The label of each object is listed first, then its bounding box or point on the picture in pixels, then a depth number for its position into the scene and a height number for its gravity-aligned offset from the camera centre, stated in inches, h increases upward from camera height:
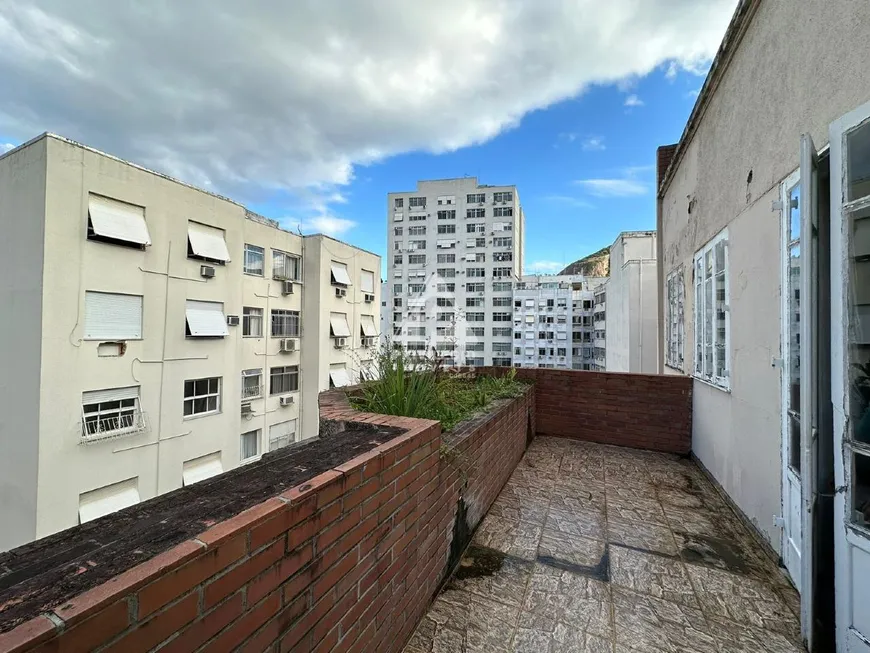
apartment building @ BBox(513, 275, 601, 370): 1521.9 +60.1
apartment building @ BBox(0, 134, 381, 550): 293.7 -3.4
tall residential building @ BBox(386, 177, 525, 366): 1539.1 +323.9
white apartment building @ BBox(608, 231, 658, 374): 391.9 +44.5
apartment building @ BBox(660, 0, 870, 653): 59.6 +10.6
